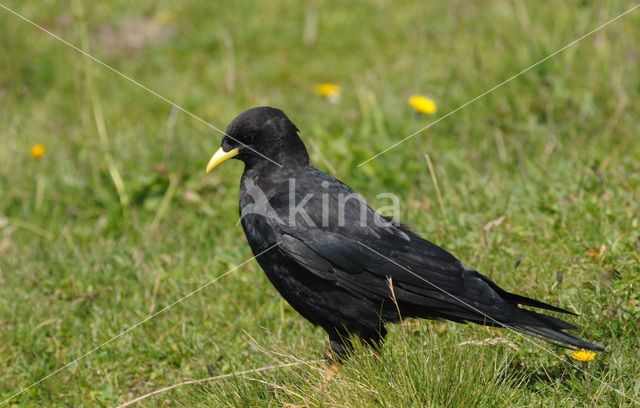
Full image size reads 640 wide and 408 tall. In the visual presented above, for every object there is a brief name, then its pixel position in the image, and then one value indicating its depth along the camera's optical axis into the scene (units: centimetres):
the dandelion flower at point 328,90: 1157
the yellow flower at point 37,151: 1042
